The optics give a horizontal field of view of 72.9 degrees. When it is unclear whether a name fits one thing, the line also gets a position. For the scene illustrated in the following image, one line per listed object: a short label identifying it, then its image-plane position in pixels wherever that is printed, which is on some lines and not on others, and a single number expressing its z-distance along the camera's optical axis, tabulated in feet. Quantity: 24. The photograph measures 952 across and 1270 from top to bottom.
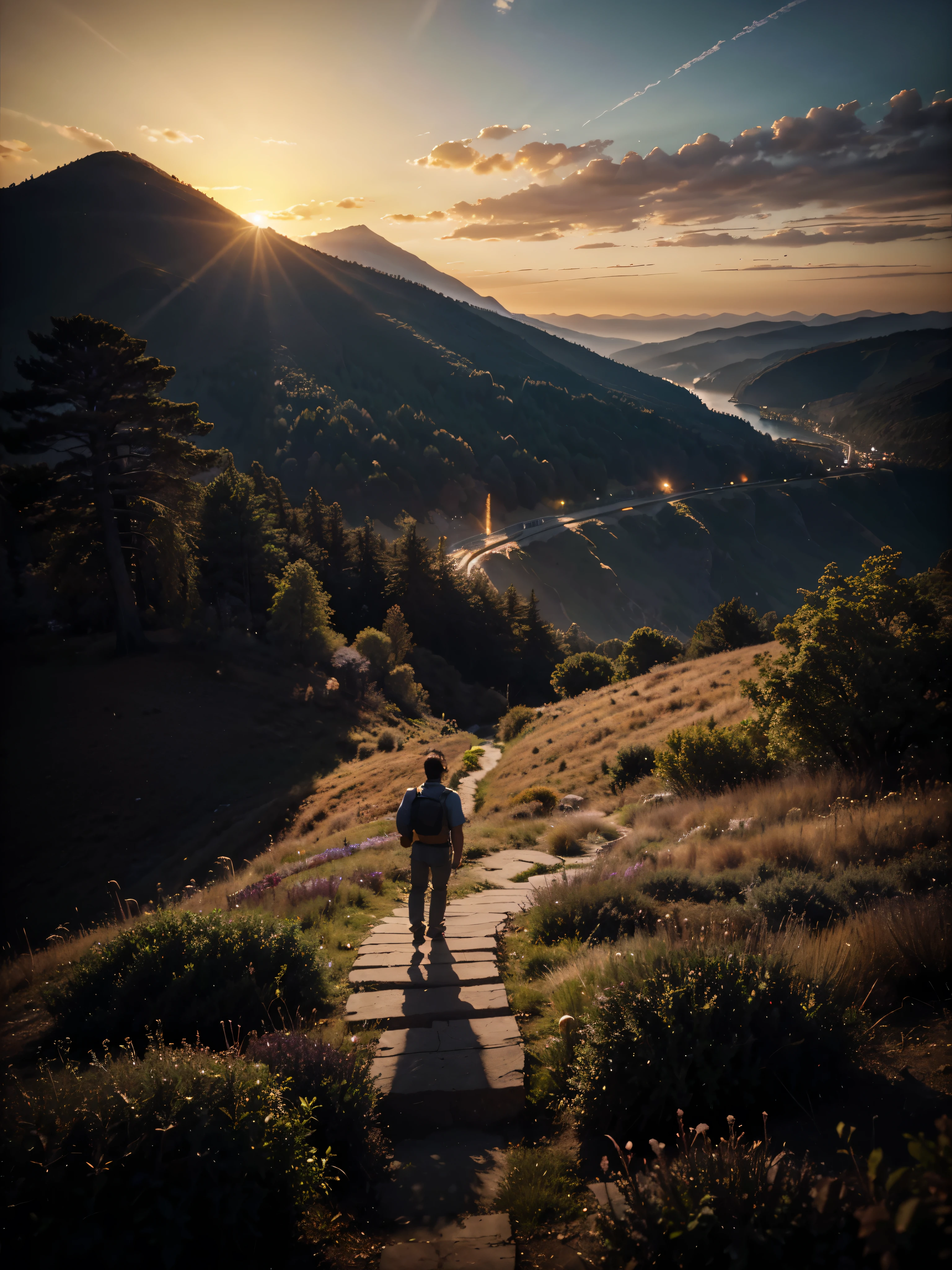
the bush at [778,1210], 5.98
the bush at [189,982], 15.84
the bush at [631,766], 56.29
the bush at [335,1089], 11.70
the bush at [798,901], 17.57
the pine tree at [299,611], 133.18
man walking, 21.12
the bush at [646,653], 160.15
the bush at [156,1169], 8.83
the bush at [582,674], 164.45
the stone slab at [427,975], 18.13
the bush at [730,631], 151.84
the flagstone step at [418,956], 19.56
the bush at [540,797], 55.42
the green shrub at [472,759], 92.22
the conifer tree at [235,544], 136.87
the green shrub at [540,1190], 10.48
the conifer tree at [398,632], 177.27
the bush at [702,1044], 11.66
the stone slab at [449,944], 20.51
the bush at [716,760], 41.73
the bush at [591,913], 20.04
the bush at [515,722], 122.62
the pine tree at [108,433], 83.87
